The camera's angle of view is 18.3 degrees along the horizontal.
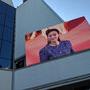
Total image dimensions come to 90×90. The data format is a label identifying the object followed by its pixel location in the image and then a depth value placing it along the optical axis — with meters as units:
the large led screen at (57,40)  12.93
